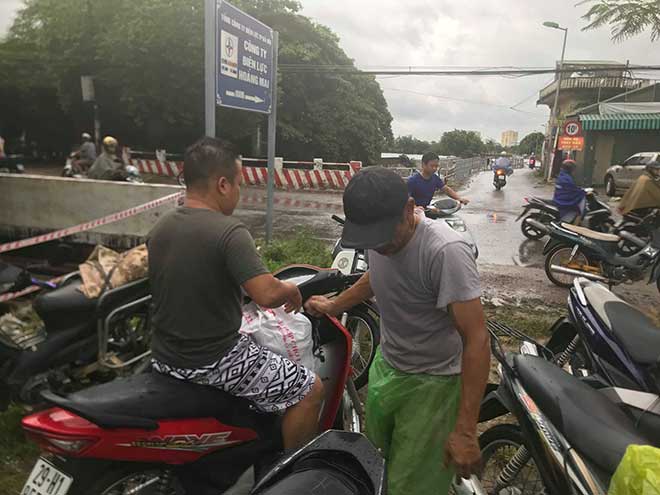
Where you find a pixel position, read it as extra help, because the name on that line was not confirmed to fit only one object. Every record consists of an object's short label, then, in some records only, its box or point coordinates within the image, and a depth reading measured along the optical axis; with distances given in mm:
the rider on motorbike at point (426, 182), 6098
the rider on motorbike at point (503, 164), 18828
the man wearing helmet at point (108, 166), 7602
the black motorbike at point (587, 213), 8016
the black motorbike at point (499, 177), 18588
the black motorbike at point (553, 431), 1516
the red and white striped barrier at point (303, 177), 15416
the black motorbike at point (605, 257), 5582
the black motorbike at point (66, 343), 2604
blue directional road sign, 5180
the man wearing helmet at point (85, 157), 10094
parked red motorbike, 1619
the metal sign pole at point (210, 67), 4746
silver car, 16078
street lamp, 22931
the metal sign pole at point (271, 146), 6648
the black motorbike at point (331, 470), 1279
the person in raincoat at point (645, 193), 7230
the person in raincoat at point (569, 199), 7887
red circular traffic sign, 20509
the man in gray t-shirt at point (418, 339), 1557
